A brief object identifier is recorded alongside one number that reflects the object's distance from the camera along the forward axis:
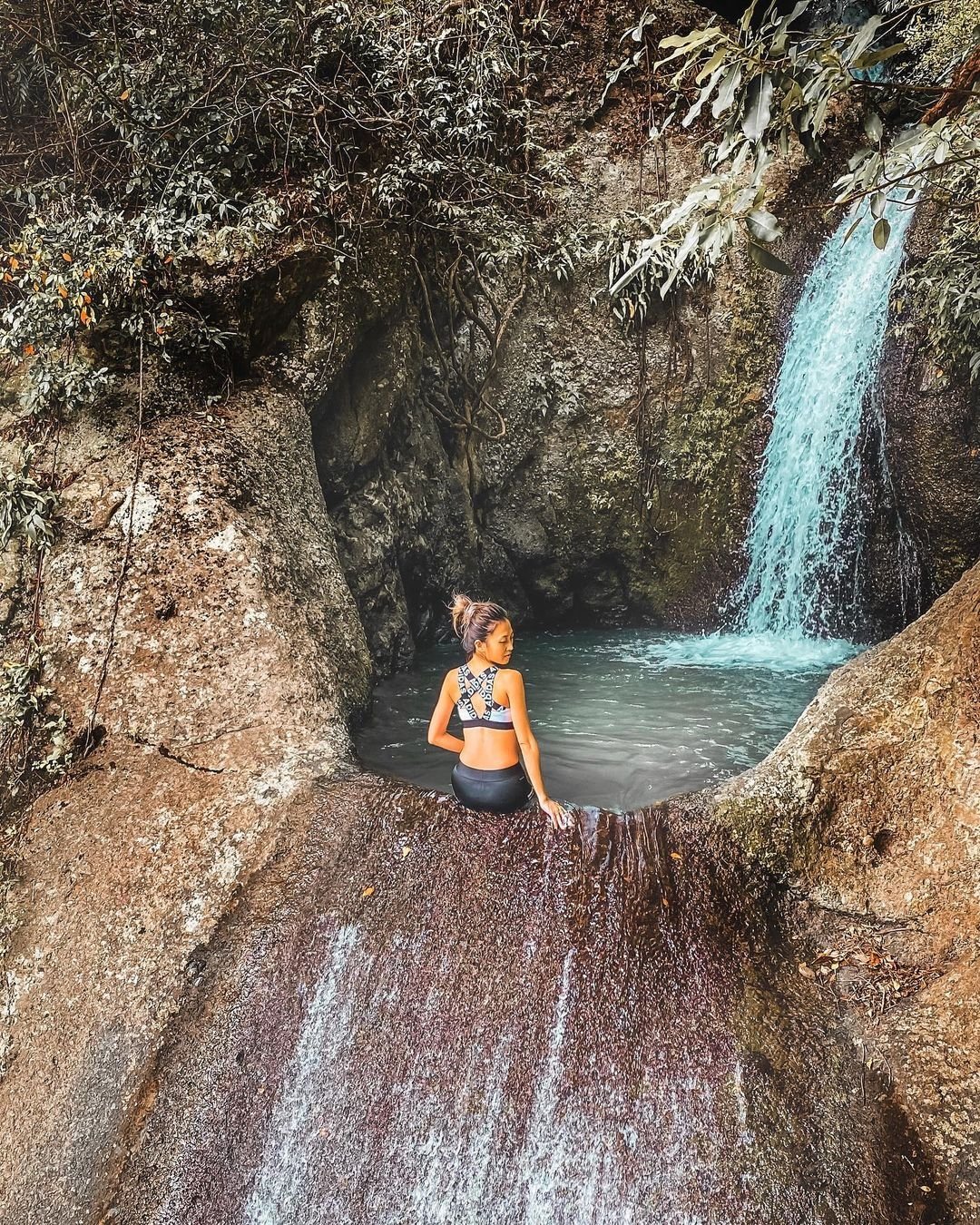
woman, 3.57
